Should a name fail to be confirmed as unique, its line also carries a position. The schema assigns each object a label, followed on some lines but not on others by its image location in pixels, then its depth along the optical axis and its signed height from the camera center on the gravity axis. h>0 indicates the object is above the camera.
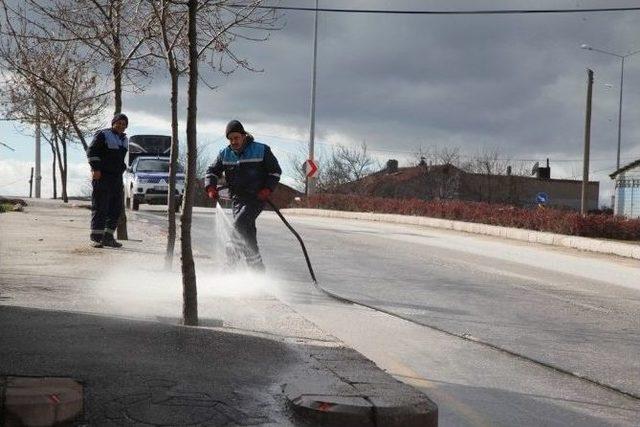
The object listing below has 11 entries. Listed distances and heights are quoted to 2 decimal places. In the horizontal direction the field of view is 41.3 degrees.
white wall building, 49.38 +0.81
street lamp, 44.66 +4.59
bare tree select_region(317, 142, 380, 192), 68.62 +1.81
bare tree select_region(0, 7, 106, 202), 13.53 +2.26
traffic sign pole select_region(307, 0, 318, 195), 40.81 +4.56
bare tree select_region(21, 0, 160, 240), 12.79 +2.43
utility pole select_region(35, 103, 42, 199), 42.71 +1.01
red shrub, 22.64 -0.54
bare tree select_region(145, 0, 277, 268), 10.39 +2.02
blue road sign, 45.97 +0.10
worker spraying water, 10.33 +0.15
